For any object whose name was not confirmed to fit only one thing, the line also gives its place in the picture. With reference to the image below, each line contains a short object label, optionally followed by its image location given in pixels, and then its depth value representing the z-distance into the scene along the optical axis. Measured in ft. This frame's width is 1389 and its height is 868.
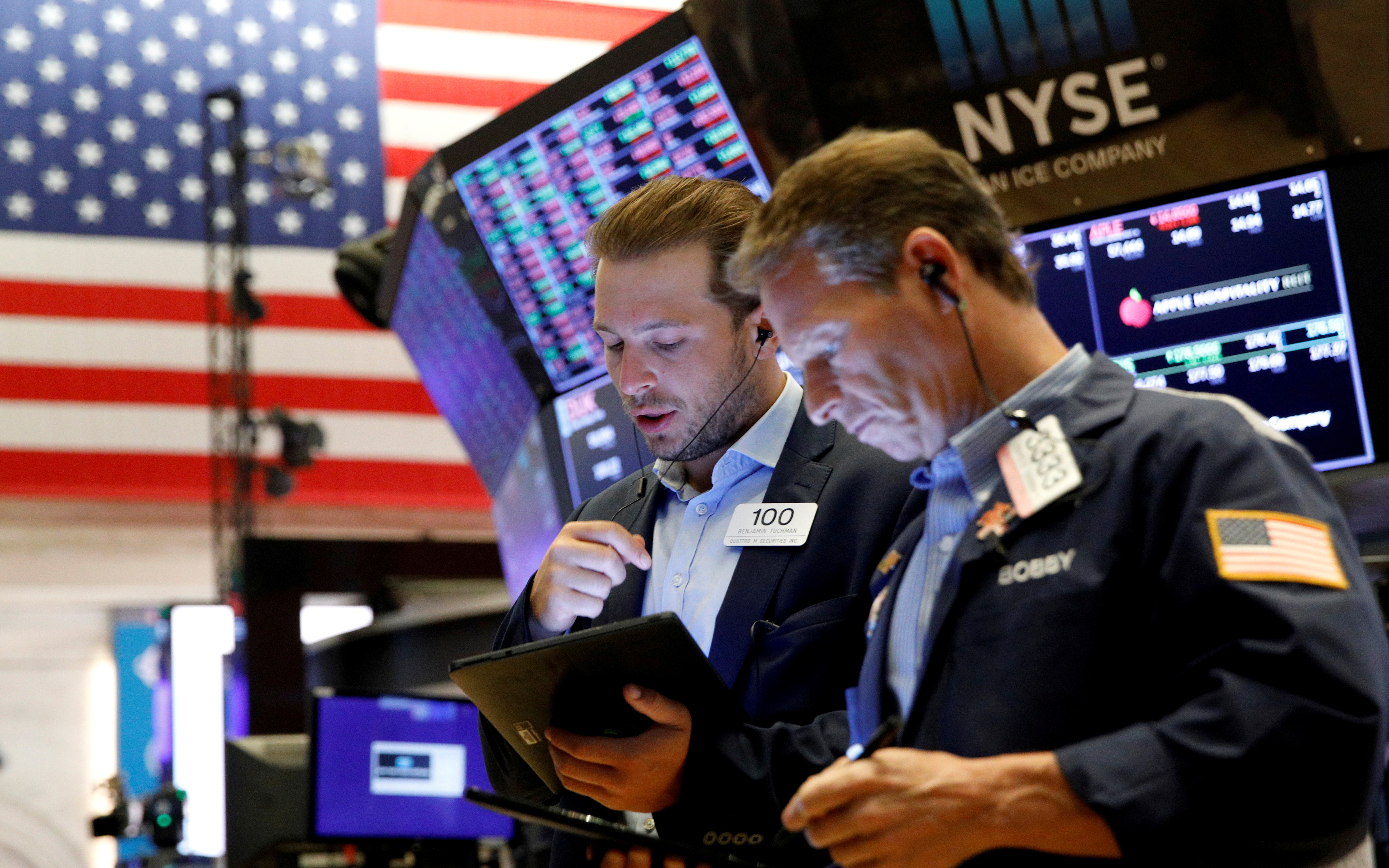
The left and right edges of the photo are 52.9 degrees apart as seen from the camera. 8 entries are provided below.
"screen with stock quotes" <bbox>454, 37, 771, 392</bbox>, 11.13
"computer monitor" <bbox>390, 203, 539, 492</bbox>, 13.73
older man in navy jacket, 3.59
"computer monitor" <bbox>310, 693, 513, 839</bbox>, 14.88
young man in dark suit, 5.64
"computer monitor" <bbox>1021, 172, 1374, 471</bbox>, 9.31
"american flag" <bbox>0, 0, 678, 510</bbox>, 28.63
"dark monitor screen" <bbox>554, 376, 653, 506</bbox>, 12.14
